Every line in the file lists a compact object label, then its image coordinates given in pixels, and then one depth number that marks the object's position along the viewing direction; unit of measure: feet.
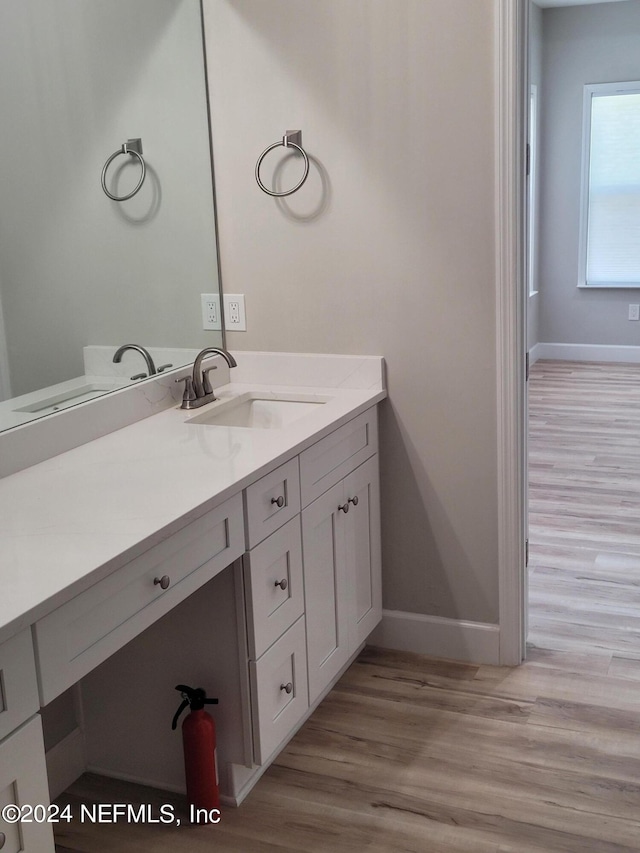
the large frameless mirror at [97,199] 6.63
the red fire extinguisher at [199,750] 6.69
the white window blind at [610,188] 22.49
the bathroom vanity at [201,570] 4.74
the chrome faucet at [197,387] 8.58
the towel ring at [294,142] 8.77
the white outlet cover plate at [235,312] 9.49
